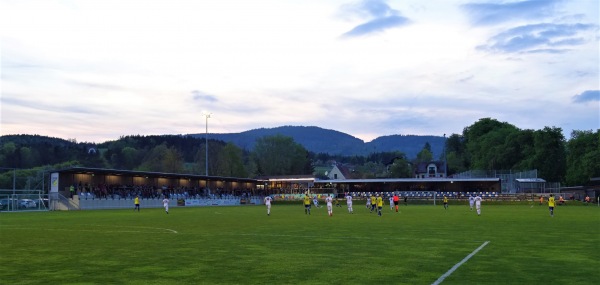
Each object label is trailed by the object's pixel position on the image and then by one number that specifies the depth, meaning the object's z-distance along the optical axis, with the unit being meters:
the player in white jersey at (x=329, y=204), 47.60
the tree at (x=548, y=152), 116.06
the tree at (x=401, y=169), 176.25
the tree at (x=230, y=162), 152.75
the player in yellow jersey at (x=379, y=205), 47.62
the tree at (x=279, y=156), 177.50
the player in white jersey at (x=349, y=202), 55.82
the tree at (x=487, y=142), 126.19
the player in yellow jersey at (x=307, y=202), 53.06
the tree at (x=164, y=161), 148.25
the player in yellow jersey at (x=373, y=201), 57.84
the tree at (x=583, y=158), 101.94
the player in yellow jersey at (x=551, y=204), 45.87
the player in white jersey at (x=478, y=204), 49.47
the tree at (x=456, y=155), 162.12
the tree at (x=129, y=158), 183.62
